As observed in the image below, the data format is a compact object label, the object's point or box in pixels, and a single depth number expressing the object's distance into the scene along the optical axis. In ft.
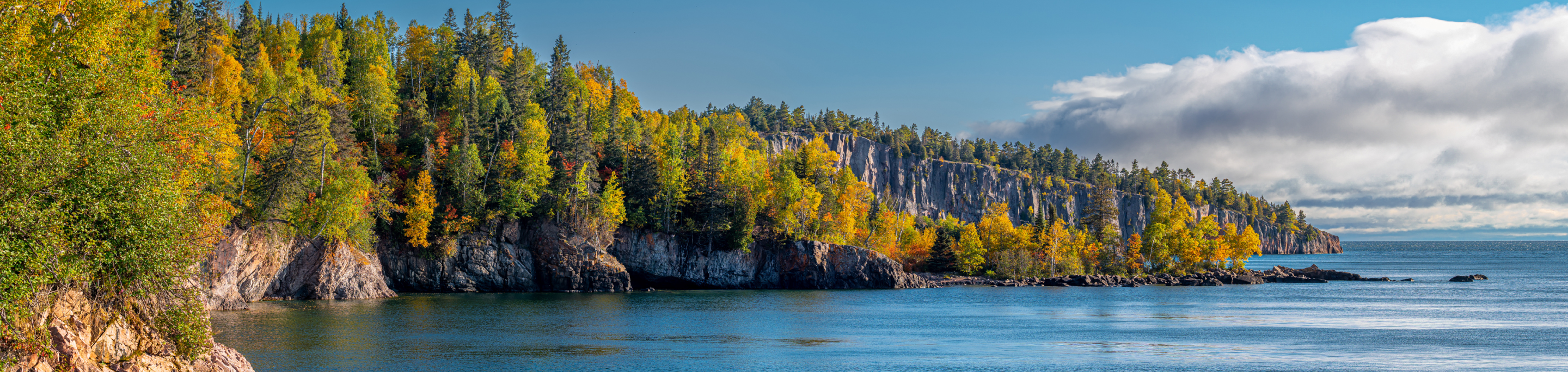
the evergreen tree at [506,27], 422.82
